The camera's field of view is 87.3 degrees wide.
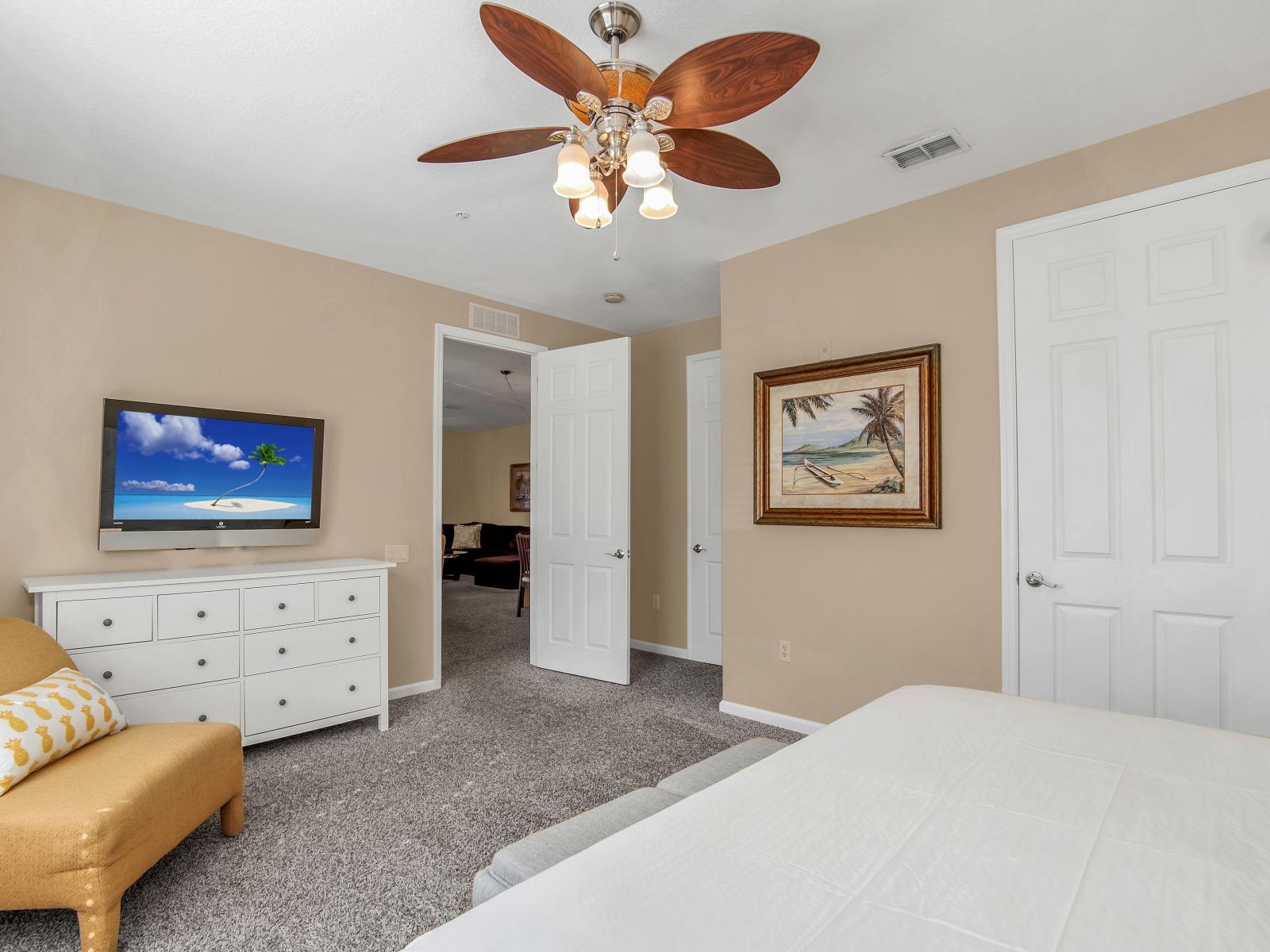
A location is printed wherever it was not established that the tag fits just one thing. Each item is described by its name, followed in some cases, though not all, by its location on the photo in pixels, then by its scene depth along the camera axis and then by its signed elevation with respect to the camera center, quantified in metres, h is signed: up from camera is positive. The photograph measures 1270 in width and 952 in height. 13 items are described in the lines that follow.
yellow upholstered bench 1.62 -0.83
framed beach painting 2.99 +0.26
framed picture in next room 10.13 +0.10
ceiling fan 1.56 +1.04
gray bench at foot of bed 1.33 -0.74
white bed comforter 0.81 -0.53
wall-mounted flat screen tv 3.03 +0.08
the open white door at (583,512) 4.40 -0.12
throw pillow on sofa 10.31 -0.66
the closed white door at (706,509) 4.92 -0.11
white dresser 2.62 -0.64
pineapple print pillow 1.77 -0.66
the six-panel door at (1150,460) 2.28 +0.13
